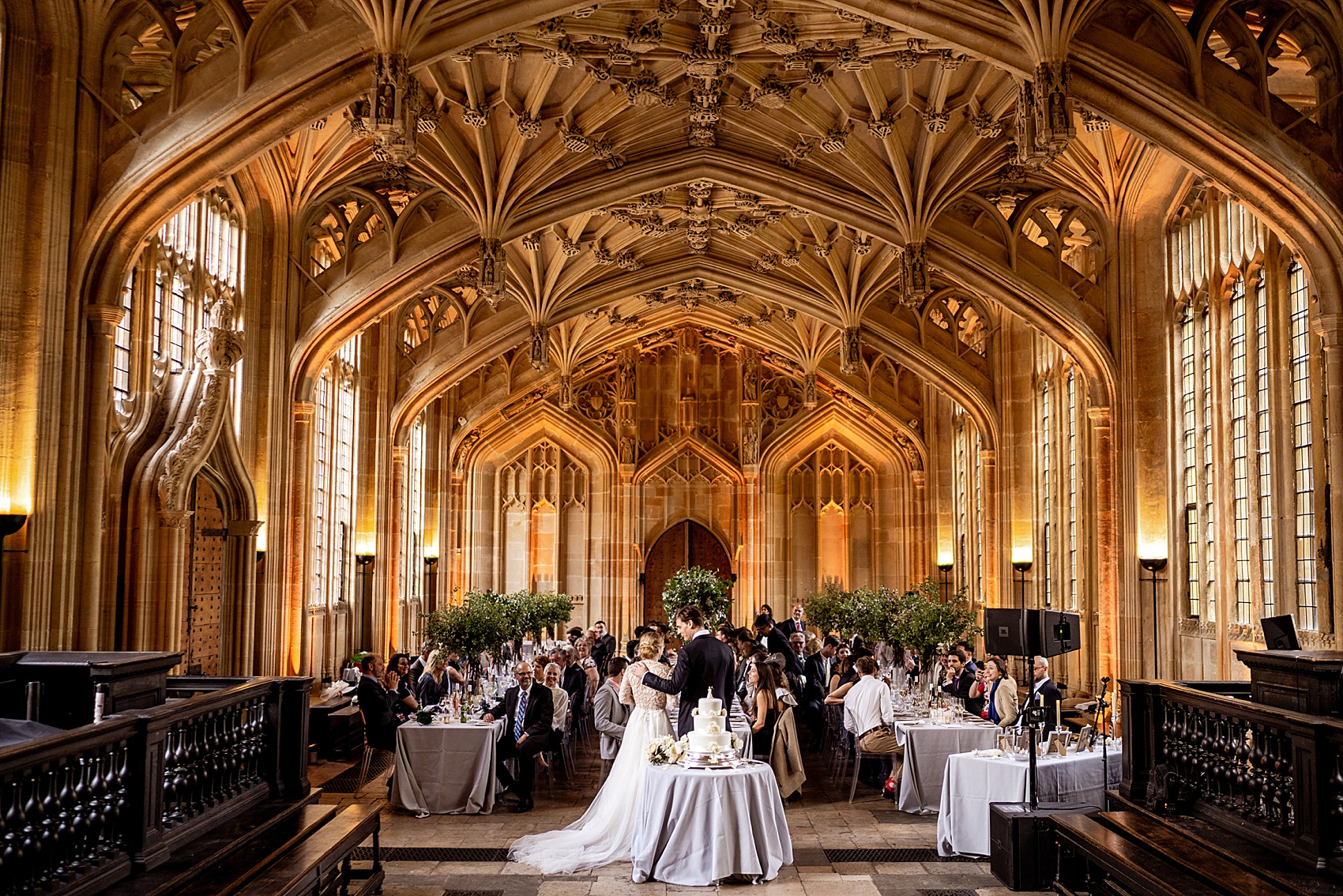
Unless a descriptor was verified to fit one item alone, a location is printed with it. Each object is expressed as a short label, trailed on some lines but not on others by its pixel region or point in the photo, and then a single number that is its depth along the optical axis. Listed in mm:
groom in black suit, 7738
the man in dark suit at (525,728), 9484
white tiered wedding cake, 7020
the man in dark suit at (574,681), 12555
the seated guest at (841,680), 12133
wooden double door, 24438
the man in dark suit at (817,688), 13445
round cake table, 6840
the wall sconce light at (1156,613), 12125
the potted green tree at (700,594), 18000
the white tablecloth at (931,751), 9250
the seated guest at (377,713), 9562
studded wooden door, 11281
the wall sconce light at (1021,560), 16844
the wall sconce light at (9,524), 7926
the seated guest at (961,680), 10938
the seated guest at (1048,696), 8289
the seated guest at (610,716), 10078
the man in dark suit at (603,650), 16312
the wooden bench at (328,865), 4883
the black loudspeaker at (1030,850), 6715
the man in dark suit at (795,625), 16906
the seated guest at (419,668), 13172
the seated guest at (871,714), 9664
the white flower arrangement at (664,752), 7086
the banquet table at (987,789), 7621
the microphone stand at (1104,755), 7371
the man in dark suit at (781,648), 13414
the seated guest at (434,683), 10477
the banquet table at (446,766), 9203
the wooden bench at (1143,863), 4562
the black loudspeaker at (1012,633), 7926
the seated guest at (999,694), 9391
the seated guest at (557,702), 10594
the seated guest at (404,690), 10273
